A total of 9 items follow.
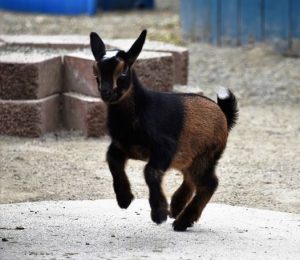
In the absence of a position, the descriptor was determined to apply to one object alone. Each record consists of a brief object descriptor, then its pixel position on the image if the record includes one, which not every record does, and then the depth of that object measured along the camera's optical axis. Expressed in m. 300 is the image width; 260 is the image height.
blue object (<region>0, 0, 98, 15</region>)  35.25
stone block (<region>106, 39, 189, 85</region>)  20.23
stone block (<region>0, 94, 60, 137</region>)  18.37
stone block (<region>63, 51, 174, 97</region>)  18.64
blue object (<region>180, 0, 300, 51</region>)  27.44
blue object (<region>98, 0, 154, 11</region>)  37.19
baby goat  10.91
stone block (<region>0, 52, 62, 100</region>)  18.23
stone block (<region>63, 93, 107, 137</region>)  18.42
